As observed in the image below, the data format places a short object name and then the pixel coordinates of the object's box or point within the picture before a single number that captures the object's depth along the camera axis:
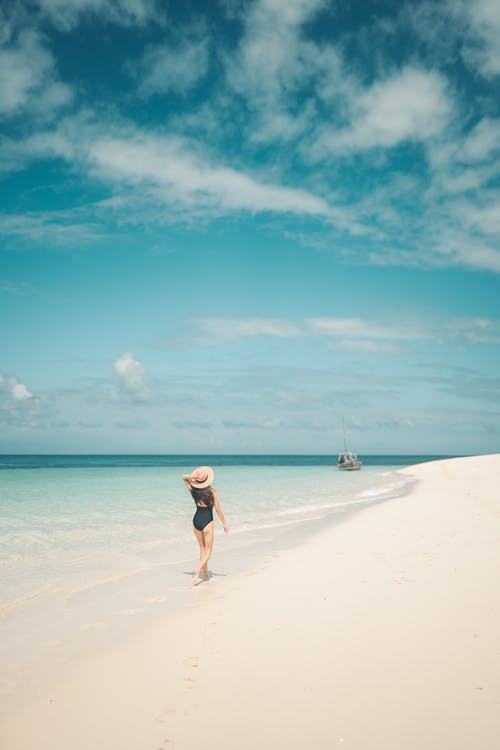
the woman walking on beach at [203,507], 9.58
